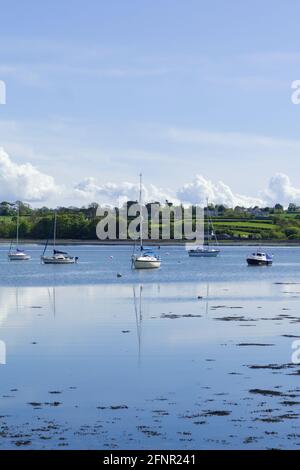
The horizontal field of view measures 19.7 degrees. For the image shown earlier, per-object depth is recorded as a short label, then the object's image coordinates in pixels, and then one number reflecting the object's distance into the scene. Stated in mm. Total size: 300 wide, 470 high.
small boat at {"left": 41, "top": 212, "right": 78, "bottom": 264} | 121500
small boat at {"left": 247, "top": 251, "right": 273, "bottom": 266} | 119062
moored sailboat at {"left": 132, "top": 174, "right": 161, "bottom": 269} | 102812
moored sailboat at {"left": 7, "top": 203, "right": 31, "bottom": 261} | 140875
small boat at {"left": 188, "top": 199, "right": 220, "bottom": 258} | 150500
